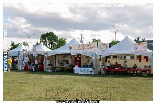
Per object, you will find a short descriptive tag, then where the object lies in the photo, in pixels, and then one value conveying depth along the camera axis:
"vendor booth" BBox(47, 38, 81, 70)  15.66
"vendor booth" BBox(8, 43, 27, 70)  17.28
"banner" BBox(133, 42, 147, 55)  11.72
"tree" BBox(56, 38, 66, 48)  42.33
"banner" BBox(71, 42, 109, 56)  13.14
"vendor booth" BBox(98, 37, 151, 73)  11.87
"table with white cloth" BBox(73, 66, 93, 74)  13.13
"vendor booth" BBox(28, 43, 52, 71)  16.09
